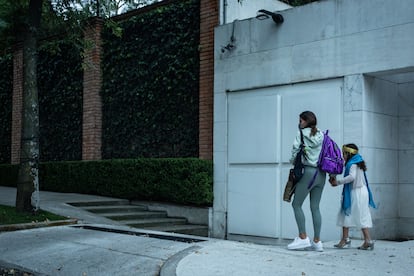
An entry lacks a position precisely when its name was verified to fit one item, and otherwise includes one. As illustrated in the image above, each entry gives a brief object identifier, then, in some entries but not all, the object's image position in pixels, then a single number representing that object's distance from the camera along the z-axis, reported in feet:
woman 24.50
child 25.52
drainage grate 28.58
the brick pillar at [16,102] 59.82
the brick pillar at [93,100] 50.11
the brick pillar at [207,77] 41.11
